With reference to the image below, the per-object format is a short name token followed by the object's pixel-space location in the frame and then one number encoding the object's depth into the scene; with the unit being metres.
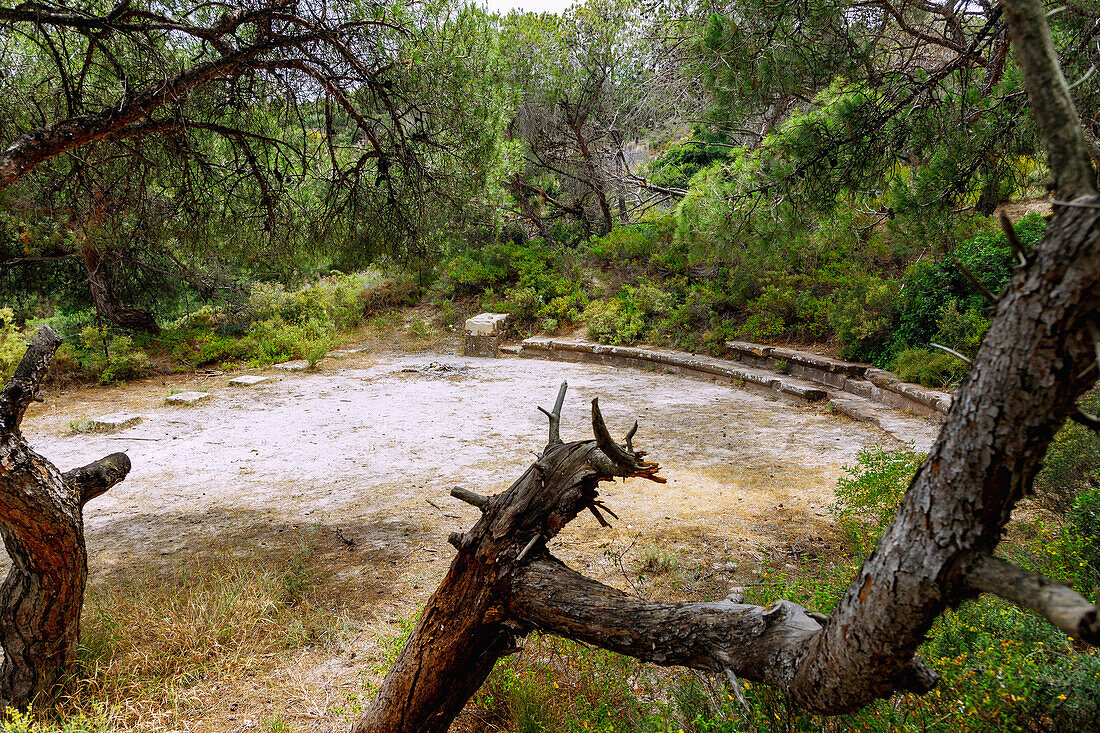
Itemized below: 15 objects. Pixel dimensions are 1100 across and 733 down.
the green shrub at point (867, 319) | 7.46
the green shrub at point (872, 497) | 3.32
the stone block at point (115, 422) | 6.53
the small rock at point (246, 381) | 9.02
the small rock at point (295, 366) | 10.09
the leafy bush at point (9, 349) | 7.57
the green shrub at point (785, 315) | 8.97
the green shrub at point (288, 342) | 10.41
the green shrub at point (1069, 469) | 3.15
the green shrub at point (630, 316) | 11.26
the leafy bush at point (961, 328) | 6.02
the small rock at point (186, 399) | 7.83
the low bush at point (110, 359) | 8.86
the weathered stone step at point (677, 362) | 7.68
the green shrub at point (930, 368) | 6.09
